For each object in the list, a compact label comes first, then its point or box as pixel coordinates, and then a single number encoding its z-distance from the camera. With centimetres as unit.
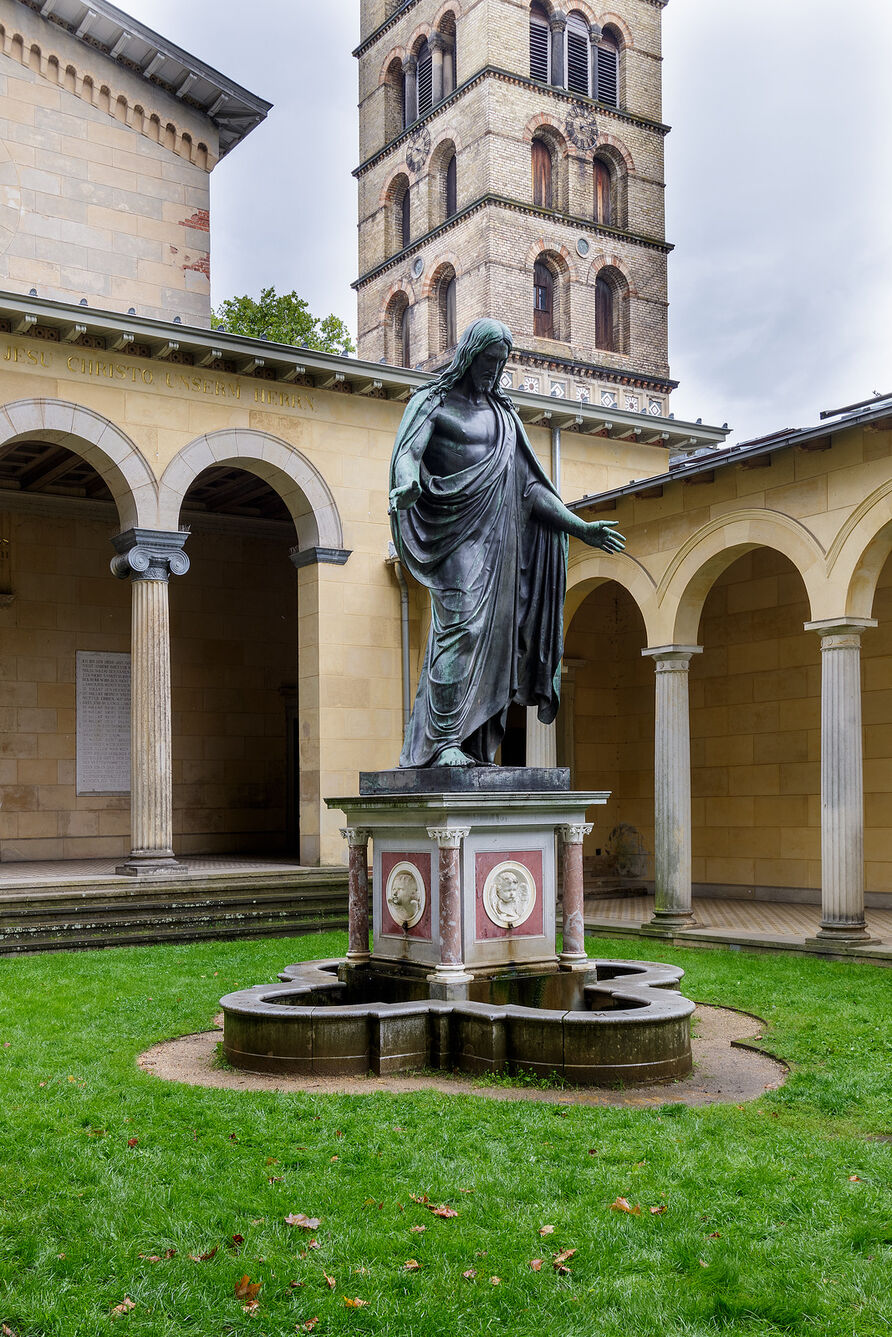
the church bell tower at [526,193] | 3825
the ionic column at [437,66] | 4106
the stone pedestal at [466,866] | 722
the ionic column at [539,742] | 1642
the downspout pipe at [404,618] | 1778
